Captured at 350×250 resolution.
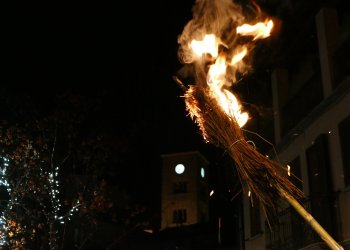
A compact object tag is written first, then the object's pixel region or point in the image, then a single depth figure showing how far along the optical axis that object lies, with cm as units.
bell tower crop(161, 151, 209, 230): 6106
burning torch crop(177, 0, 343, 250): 555
